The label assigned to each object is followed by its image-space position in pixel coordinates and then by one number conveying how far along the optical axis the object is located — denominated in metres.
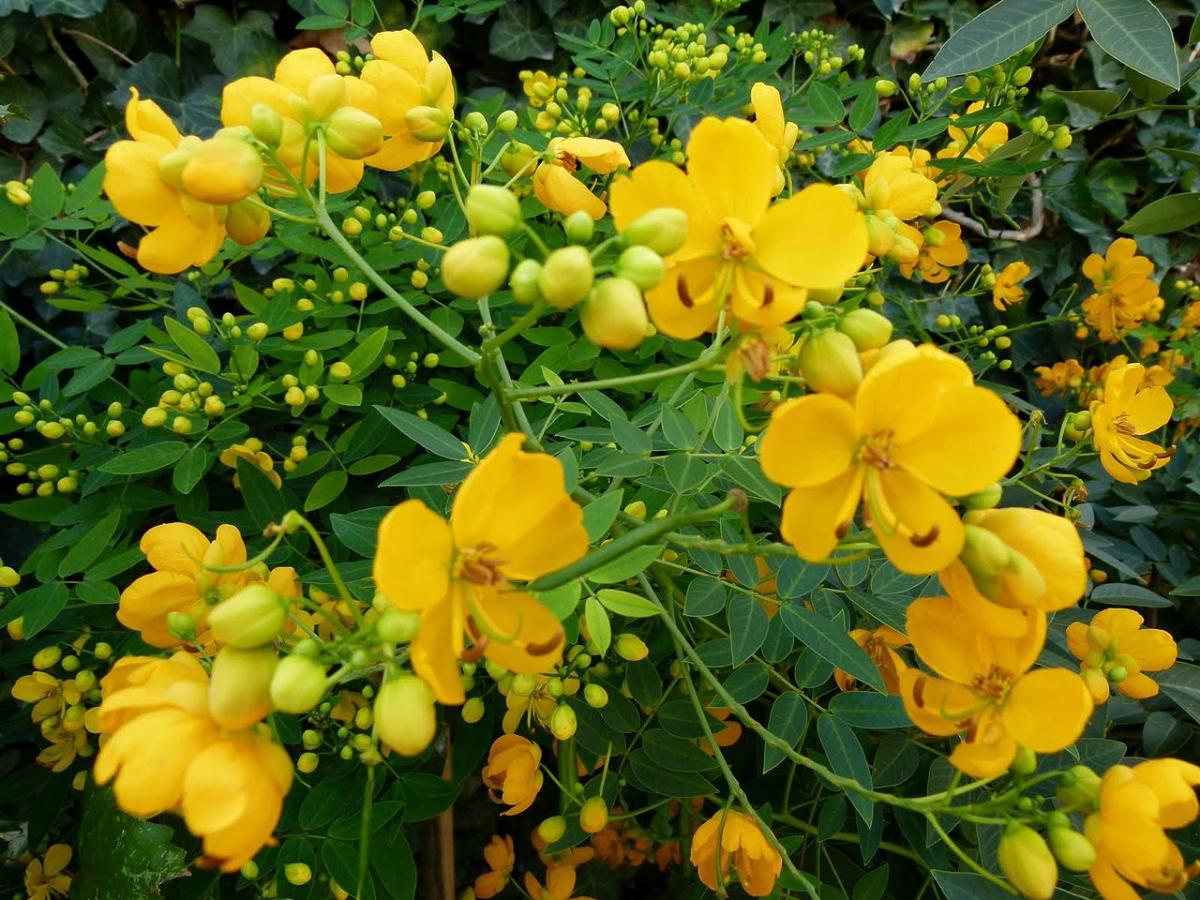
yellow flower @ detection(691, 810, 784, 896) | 0.23
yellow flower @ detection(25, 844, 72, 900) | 0.30
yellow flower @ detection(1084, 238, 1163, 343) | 0.44
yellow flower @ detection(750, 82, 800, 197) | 0.24
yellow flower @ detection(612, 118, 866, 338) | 0.17
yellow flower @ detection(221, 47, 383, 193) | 0.19
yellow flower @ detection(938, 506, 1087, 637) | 0.16
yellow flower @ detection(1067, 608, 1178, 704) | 0.25
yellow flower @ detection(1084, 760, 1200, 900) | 0.17
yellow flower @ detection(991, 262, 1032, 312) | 0.44
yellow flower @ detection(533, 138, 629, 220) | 0.23
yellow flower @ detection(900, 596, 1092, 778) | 0.17
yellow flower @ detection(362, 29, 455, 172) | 0.22
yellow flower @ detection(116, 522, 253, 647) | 0.21
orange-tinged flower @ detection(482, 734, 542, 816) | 0.25
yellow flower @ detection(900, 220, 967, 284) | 0.37
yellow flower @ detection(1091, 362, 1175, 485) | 0.27
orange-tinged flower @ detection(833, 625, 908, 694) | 0.26
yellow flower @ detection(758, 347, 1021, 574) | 0.16
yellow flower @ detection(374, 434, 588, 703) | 0.14
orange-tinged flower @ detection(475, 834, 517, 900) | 0.32
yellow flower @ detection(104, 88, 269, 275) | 0.18
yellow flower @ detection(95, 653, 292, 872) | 0.15
